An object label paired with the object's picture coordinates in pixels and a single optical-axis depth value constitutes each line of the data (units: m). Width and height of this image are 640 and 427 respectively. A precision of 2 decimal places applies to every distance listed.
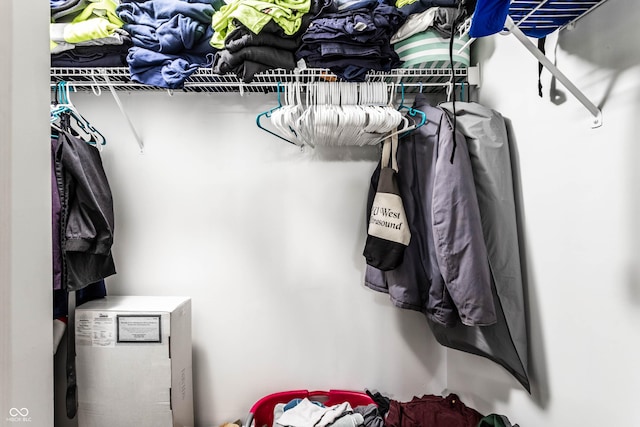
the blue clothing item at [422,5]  1.25
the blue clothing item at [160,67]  1.29
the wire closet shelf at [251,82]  1.35
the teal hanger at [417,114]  1.26
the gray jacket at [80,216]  1.27
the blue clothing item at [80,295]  1.35
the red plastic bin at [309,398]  1.53
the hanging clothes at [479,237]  1.06
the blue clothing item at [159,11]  1.28
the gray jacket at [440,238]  1.05
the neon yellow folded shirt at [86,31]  1.24
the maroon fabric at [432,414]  1.27
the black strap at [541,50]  0.92
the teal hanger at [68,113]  1.34
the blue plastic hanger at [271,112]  1.34
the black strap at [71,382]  1.32
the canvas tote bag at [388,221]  1.28
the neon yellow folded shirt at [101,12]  1.30
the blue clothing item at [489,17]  0.65
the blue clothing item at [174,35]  1.26
